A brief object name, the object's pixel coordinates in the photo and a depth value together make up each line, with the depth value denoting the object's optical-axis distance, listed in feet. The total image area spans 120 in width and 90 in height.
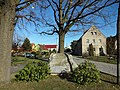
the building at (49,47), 176.75
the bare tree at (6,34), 11.91
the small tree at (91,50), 82.80
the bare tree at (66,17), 19.20
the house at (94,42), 90.20
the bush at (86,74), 12.48
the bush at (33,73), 13.25
